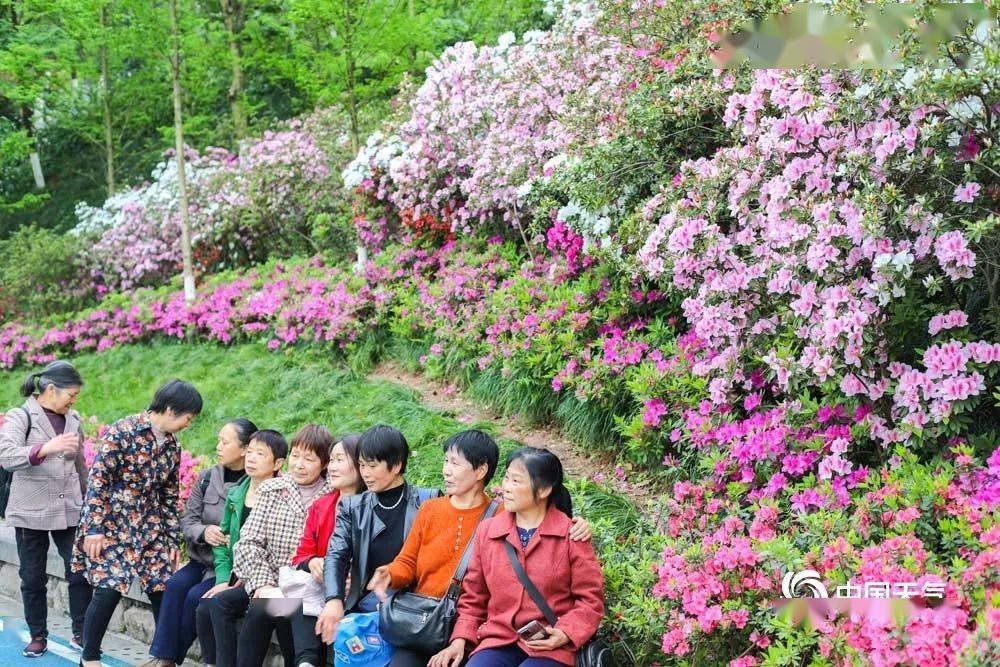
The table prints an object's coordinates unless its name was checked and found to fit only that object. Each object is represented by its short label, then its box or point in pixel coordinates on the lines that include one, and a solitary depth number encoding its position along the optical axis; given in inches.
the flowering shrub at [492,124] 308.5
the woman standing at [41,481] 225.9
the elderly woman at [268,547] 188.4
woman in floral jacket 205.9
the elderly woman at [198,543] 207.2
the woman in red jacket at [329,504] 189.5
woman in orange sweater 171.5
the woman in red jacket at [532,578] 152.2
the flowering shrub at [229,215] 527.5
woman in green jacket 201.0
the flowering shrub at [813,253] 174.6
